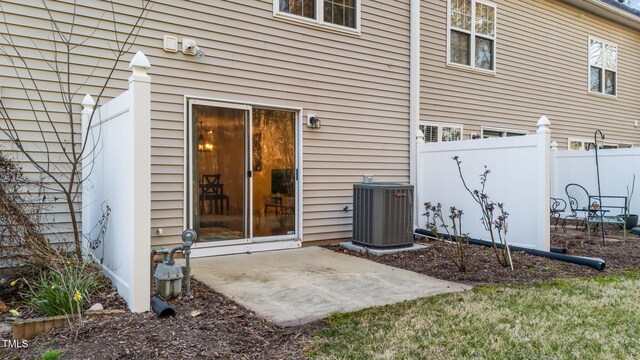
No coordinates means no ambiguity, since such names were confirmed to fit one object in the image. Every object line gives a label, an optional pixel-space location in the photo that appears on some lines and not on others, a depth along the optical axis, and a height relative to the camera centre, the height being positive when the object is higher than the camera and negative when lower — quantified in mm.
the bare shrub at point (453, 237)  4984 -889
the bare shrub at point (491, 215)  5264 -539
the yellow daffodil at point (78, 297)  3035 -846
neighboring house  8492 +2471
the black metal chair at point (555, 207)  8738 -689
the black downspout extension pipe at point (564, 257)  5203 -1032
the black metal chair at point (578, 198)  9641 -504
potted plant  8695 -802
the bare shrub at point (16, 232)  3609 -481
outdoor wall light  6402 +812
